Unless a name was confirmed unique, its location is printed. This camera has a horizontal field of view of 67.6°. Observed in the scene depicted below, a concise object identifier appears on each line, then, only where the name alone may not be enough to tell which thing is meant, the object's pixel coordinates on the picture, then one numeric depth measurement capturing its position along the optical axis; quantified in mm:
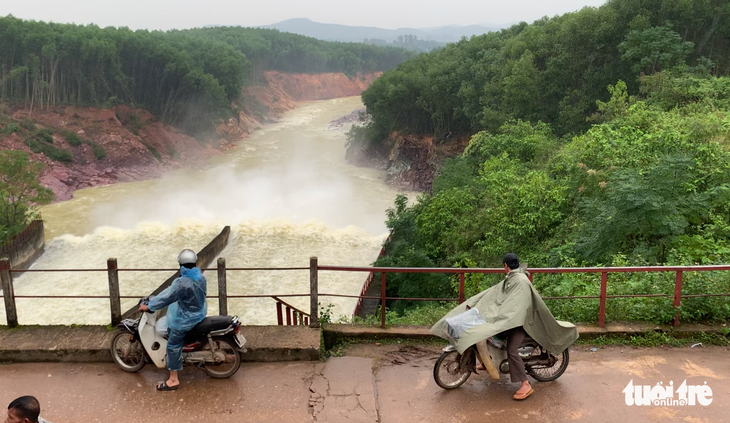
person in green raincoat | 5406
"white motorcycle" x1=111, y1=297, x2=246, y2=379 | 6016
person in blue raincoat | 5746
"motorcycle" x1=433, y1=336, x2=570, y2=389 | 5723
